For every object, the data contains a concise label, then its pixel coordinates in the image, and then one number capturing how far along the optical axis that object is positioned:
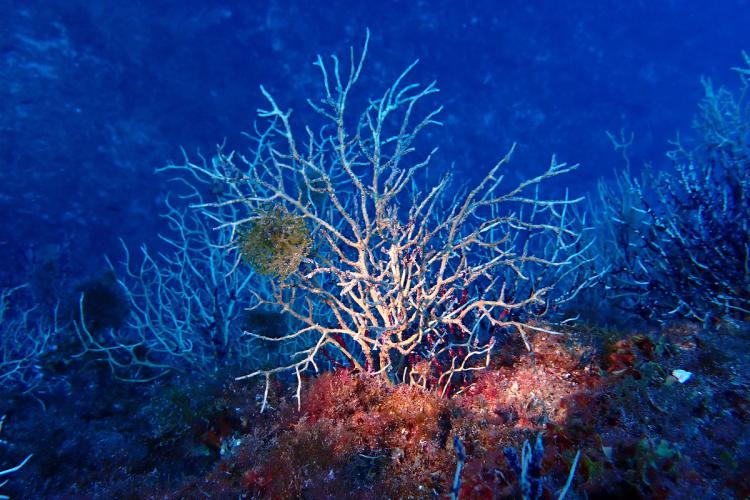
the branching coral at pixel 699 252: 3.78
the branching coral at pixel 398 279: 2.88
